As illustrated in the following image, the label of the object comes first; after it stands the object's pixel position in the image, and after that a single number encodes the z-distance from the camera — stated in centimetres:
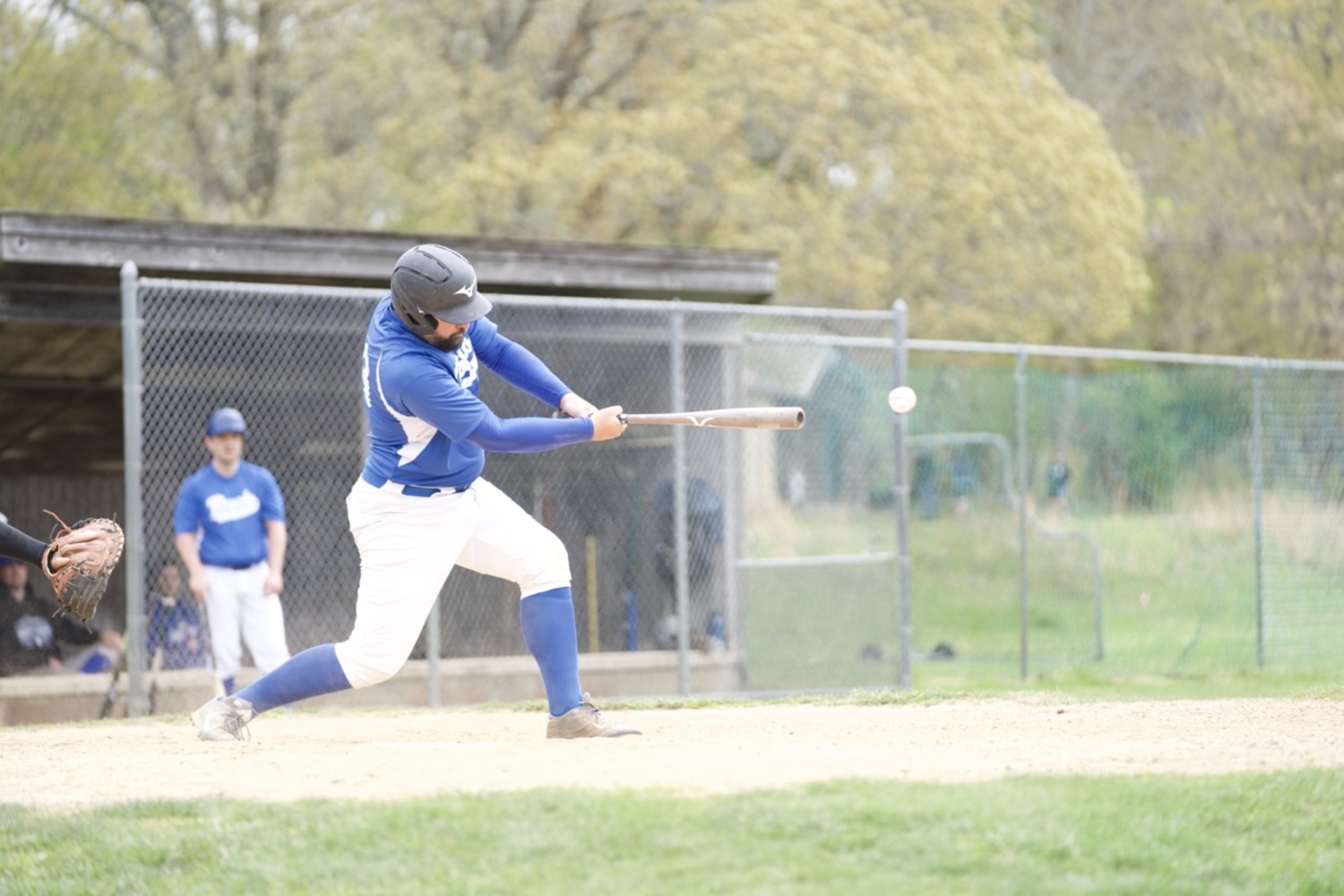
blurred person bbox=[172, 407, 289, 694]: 1866
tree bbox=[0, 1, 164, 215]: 4194
